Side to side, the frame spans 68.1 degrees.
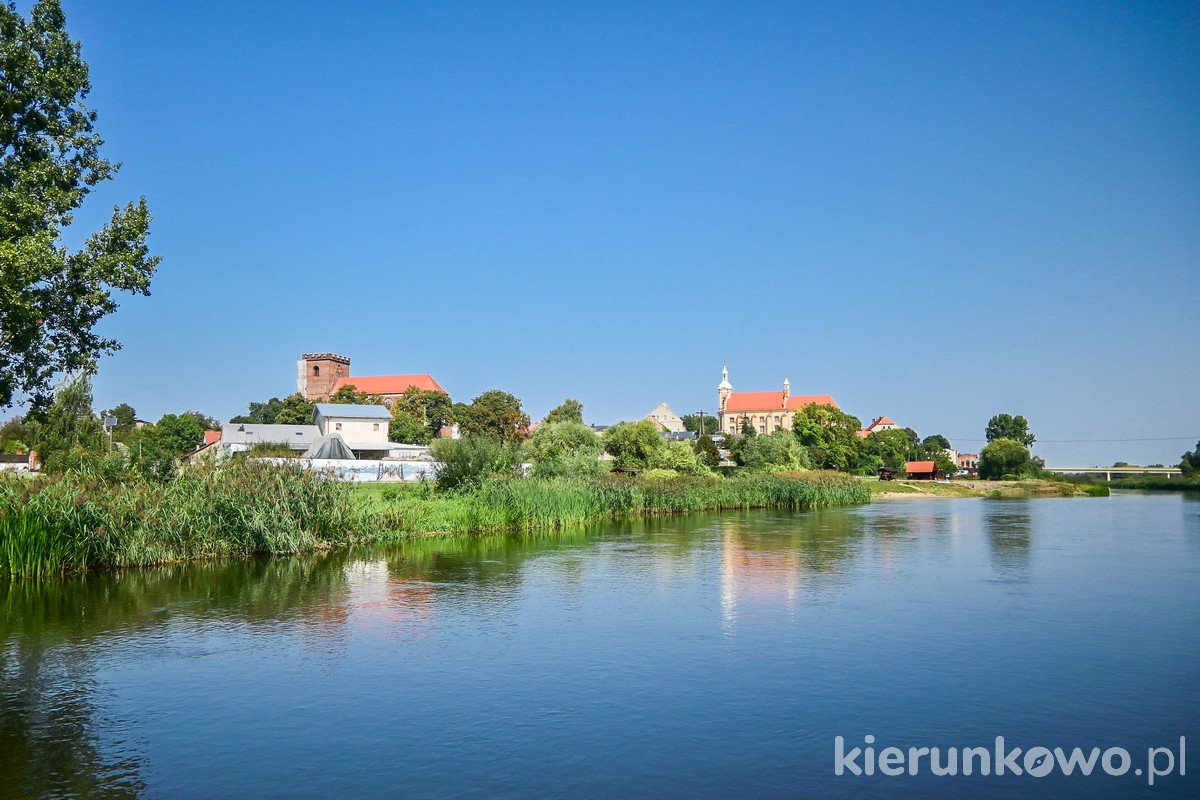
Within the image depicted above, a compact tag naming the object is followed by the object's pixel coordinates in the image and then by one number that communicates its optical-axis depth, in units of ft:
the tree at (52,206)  65.26
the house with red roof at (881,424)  629.10
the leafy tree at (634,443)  222.28
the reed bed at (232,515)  67.10
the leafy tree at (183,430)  326.42
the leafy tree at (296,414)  402.72
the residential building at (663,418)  648.38
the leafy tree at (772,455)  234.99
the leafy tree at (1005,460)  342.44
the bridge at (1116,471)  399.65
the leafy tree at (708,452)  260.05
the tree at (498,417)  311.68
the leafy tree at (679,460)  201.46
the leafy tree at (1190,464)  346.33
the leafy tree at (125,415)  363.39
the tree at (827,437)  320.29
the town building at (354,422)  344.67
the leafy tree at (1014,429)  517.14
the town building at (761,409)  594.24
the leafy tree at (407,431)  377.71
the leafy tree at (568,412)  314.76
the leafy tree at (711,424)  575.87
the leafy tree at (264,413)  471.62
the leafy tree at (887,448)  370.80
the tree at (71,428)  131.13
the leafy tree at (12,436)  217.31
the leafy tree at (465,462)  118.11
